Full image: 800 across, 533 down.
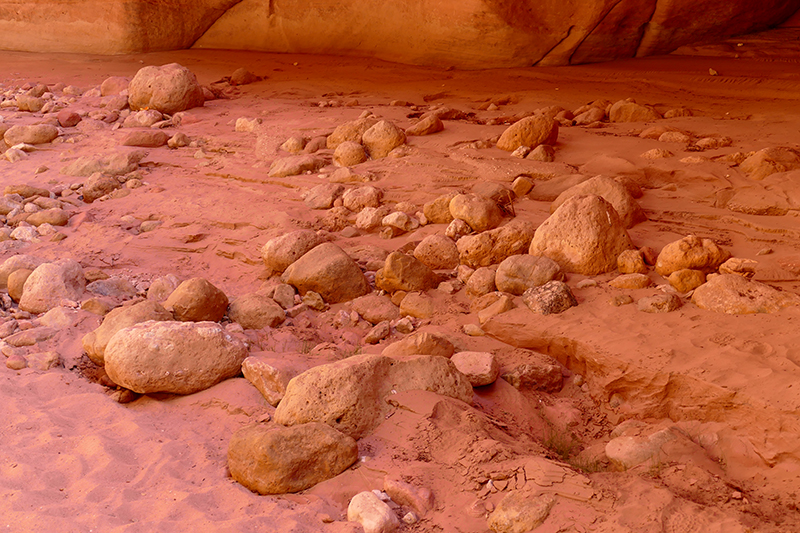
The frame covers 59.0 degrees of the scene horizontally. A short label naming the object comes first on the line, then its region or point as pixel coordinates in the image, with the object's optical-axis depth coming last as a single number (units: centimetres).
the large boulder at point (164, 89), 697
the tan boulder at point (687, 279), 338
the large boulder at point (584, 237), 366
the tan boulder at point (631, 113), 581
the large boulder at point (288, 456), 241
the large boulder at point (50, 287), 376
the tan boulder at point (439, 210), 443
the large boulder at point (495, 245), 395
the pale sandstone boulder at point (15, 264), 400
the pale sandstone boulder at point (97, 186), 537
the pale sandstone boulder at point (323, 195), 487
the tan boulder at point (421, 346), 309
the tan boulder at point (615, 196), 408
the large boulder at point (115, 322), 324
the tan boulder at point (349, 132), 572
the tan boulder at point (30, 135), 635
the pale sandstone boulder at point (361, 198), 475
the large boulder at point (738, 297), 314
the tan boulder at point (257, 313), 364
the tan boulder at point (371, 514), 220
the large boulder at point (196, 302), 350
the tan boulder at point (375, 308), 371
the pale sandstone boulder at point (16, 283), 389
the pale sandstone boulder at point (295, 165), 534
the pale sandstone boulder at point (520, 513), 214
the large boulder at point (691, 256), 348
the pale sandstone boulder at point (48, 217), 490
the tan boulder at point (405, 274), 381
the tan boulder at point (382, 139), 546
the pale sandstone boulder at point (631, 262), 359
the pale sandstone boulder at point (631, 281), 347
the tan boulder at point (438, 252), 403
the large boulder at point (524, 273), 359
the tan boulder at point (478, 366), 299
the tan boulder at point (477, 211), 422
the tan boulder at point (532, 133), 521
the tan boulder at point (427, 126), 571
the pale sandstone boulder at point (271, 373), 291
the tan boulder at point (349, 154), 539
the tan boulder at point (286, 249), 412
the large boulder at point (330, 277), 387
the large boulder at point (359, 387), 264
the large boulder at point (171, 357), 296
